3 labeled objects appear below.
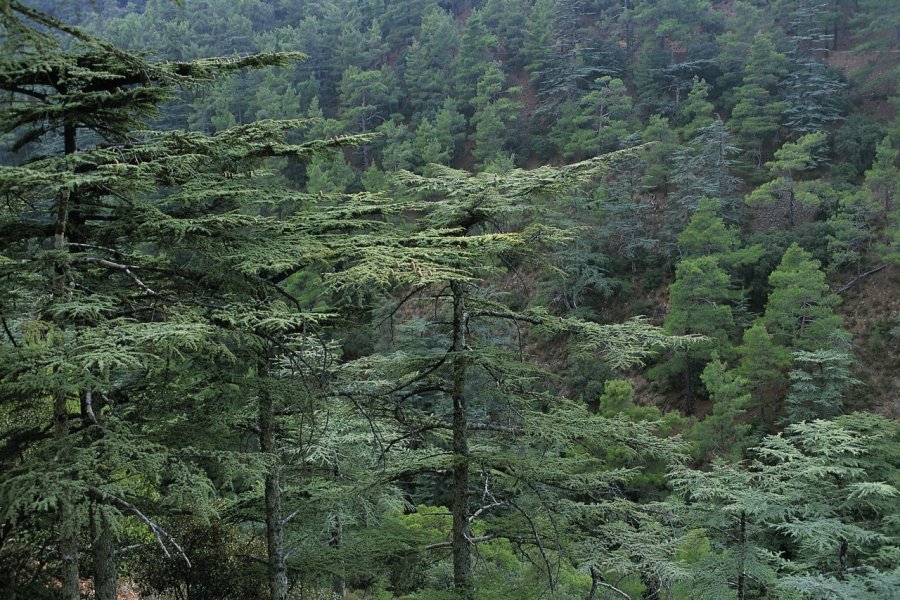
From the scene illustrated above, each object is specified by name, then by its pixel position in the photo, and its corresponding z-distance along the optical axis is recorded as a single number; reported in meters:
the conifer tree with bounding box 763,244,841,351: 20.84
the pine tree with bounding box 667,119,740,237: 28.06
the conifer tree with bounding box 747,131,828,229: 25.53
